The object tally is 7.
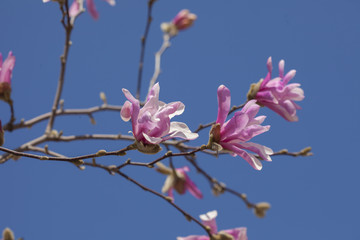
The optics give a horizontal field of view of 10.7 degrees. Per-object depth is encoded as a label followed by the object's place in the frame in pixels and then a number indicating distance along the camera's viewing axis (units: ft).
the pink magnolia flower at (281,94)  6.76
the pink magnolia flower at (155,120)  6.41
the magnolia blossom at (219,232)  6.74
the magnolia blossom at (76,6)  7.27
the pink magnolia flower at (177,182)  7.37
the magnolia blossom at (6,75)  6.74
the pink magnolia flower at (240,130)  6.48
